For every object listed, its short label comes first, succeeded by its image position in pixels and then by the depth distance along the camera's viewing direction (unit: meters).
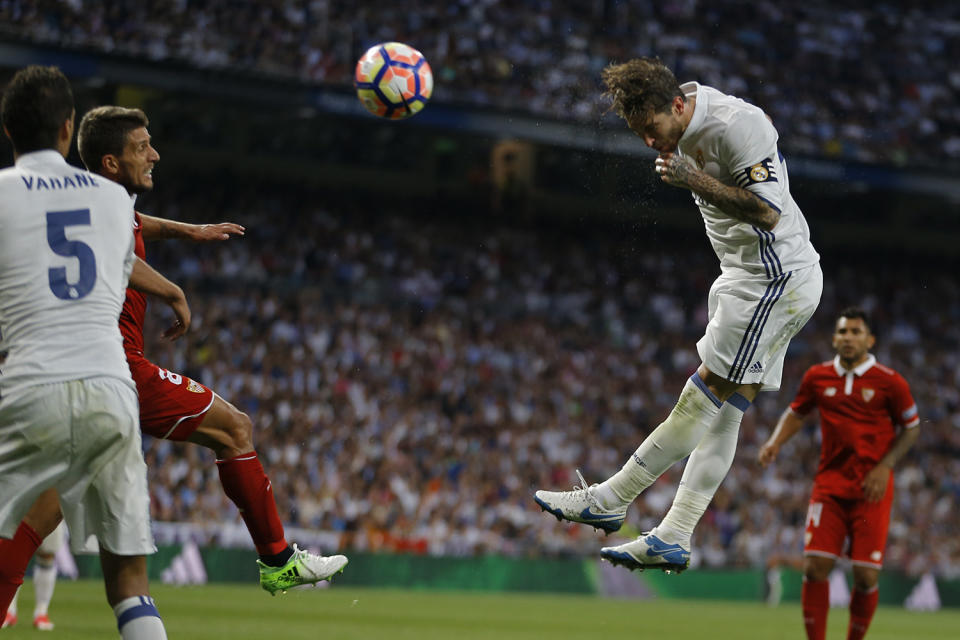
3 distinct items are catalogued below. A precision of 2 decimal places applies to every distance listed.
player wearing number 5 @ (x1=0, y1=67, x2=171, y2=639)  9.37
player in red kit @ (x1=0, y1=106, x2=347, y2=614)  12.49
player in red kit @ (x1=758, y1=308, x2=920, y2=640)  19.62
